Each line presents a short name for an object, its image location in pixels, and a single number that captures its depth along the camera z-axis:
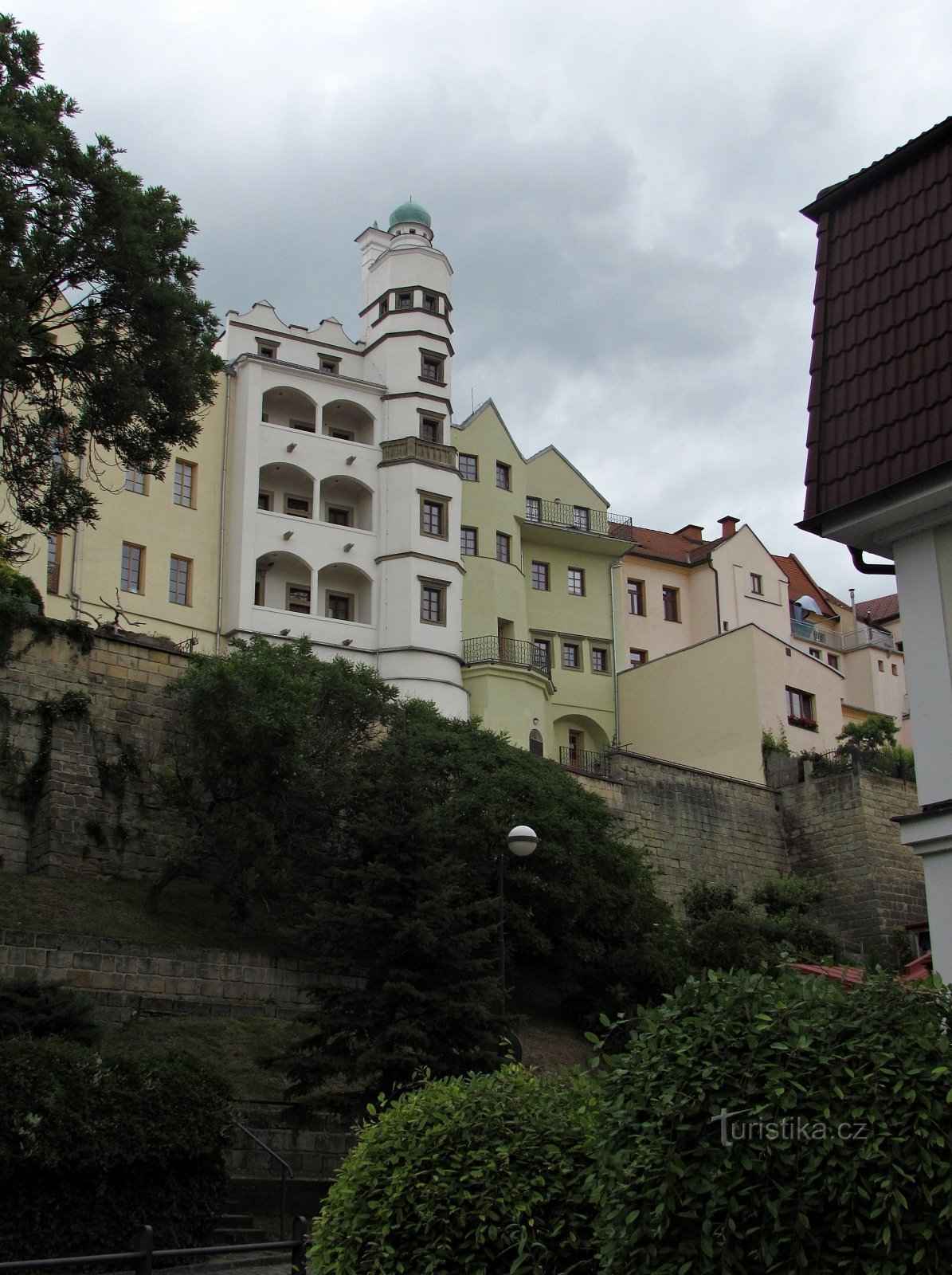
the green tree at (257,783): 25.84
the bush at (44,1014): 15.87
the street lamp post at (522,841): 17.95
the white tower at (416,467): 42.28
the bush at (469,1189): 7.43
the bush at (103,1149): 12.53
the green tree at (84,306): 18.75
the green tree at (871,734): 48.45
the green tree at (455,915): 16.98
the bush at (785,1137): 5.84
